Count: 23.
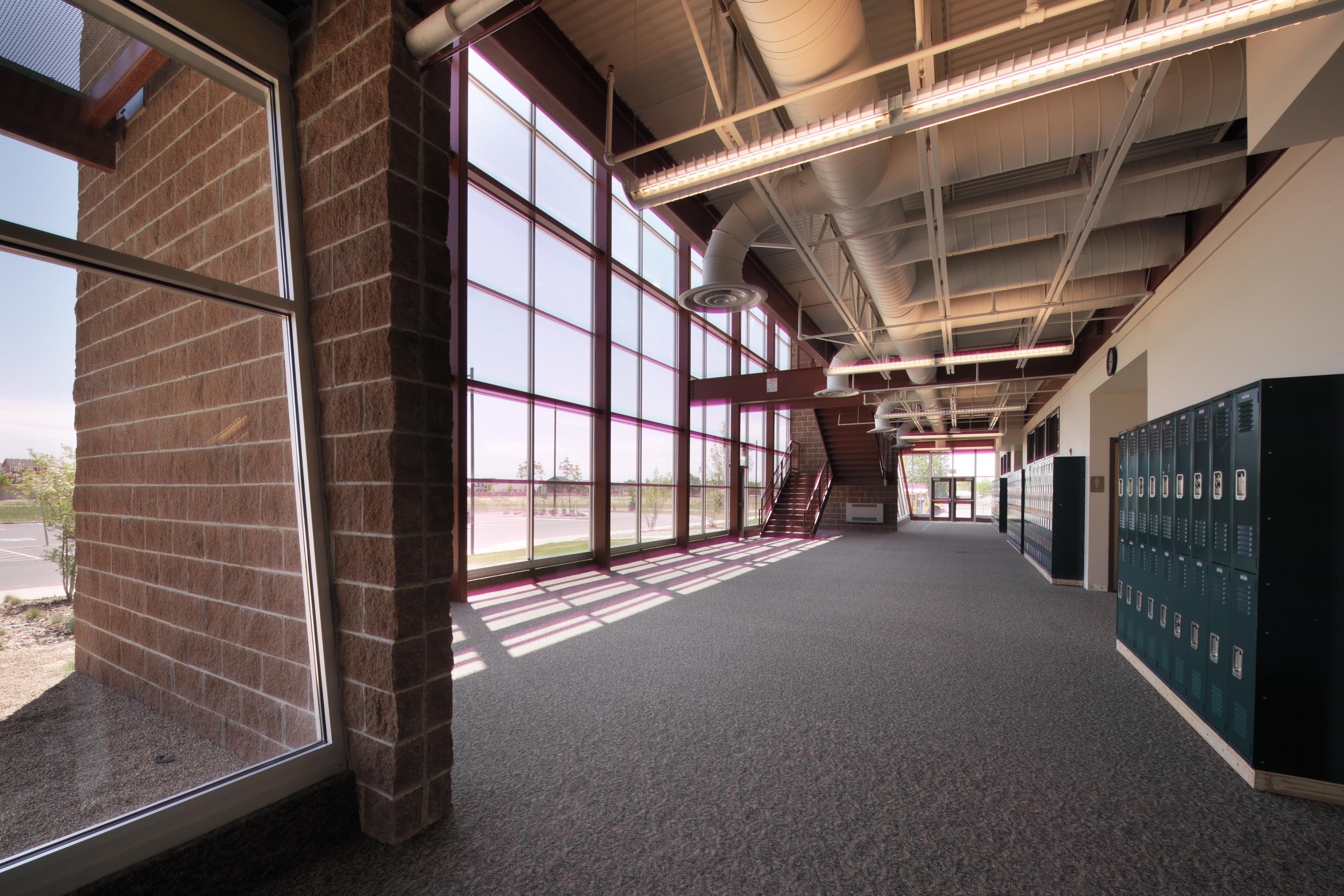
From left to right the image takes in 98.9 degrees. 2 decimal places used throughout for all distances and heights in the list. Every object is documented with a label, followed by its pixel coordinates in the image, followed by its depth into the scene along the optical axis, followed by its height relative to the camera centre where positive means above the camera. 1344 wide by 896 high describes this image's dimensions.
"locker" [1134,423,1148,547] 4.16 -0.29
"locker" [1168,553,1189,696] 3.45 -1.07
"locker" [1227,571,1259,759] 2.72 -1.08
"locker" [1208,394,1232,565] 2.99 -0.20
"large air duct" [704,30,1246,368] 2.83 +2.03
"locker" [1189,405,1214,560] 3.21 -0.23
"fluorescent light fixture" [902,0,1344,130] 2.18 +1.69
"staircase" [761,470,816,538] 15.61 -1.82
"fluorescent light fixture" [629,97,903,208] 3.03 +1.74
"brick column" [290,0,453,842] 2.03 +0.25
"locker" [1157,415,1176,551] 3.66 -0.25
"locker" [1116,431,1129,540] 4.64 -0.36
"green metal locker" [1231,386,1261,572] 2.72 -0.18
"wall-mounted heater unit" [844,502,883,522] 18.16 -2.13
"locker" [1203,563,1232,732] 2.96 -1.08
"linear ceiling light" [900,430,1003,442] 17.83 +0.34
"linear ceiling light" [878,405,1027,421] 14.36 +0.91
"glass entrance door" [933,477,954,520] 29.15 -2.74
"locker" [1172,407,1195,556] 3.43 -0.20
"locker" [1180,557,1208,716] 3.21 -1.09
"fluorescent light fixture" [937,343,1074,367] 7.86 +1.28
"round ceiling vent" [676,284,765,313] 5.50 +1.49
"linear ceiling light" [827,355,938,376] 8.63 +1.28
